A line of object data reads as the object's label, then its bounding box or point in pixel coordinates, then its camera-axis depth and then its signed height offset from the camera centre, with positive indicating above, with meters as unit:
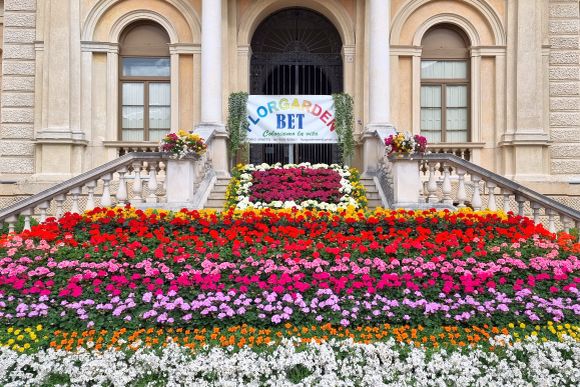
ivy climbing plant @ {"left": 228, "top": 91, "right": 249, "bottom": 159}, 13.43 +1.79
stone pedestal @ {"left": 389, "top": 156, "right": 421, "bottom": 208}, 10.45 +0.23
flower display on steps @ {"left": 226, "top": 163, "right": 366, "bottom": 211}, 10.64 +0.05
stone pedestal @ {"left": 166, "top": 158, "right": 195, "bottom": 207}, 10.39 +0.13
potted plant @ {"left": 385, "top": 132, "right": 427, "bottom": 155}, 10.39 +0.94
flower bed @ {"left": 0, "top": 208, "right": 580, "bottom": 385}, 4.82 -1.25
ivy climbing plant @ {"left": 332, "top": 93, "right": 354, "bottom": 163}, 13.44 +1.76
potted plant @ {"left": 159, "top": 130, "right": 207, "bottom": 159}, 10.40 +0.90
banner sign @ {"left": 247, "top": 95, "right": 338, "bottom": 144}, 13.60 +1.87
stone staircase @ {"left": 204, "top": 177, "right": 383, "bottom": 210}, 11.30 -0.11
